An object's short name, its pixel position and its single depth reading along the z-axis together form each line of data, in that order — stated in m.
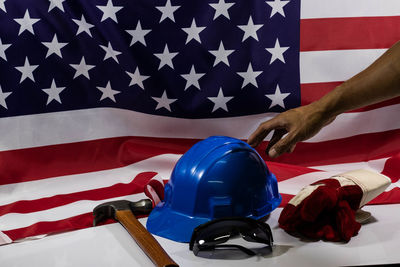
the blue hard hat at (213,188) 1.71
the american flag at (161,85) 2.10
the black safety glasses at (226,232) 1.64
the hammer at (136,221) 1.60
